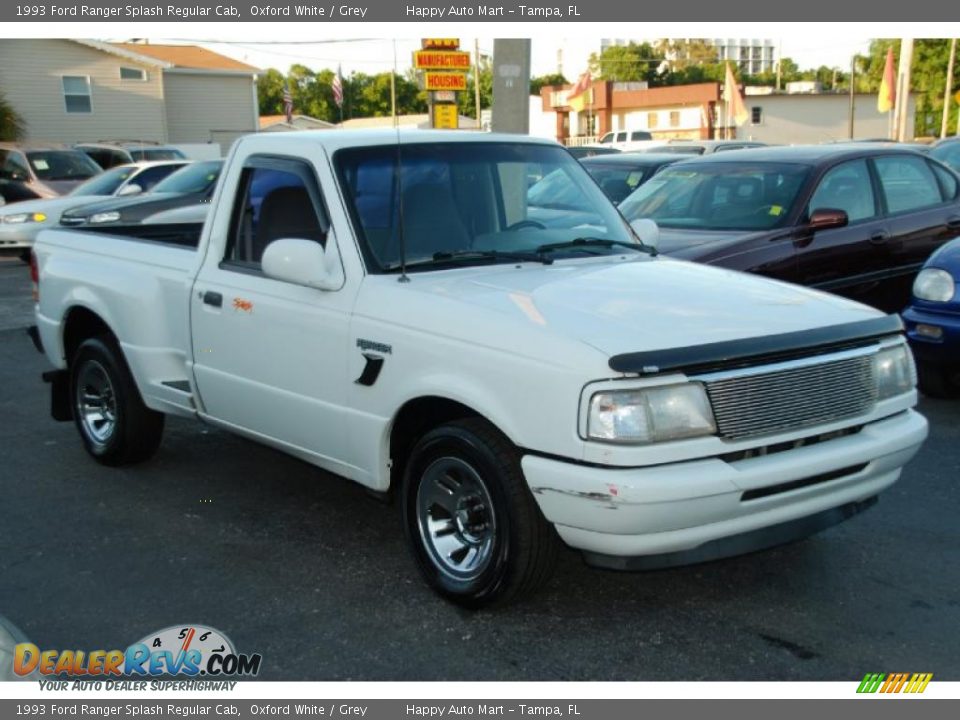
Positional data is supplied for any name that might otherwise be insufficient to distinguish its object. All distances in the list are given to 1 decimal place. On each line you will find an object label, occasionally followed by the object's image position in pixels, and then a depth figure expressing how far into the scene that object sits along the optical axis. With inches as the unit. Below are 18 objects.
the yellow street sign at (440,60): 486.9
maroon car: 308.5
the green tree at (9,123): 1240.2
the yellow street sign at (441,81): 491.8
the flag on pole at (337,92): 719.7
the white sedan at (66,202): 658.2
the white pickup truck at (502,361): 143.6
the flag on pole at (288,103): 1191.6
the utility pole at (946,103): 1803.8
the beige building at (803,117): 2449.6
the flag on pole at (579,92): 1534.2
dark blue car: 268.2
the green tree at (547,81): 3735.2
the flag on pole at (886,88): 1366.9
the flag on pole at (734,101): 1421.0
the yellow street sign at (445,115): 516.0
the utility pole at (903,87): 1047.6
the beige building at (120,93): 1322.6
